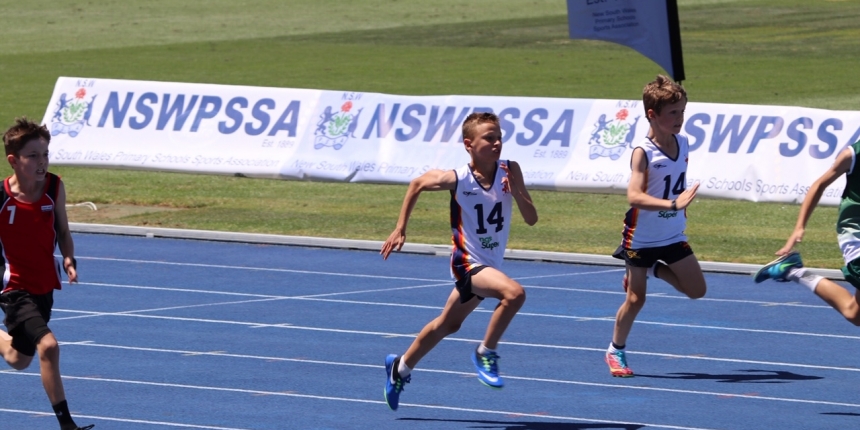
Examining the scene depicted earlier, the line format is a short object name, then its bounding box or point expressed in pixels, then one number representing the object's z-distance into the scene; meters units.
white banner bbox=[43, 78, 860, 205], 37.34
